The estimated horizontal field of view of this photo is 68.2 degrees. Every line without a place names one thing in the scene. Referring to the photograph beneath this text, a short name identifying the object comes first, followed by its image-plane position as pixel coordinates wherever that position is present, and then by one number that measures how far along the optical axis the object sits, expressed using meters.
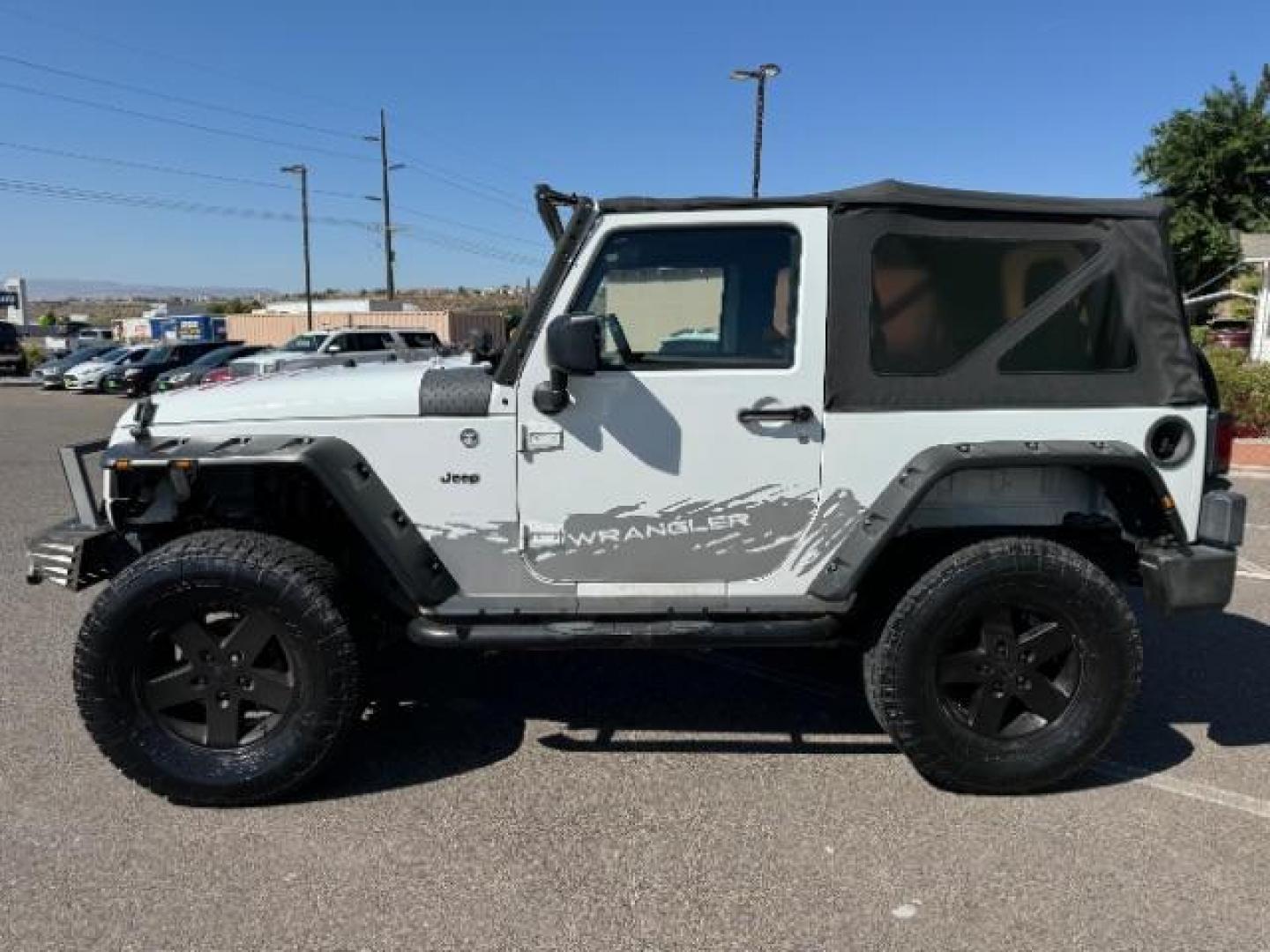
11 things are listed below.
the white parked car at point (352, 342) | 21.39
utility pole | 40.26
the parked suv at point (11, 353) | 31.78
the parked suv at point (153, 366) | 23.59
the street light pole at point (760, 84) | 23.34
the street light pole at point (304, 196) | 39.84
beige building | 37.53
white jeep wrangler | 3.16
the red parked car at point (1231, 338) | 25.11
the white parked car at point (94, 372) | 25.17
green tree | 35.16
